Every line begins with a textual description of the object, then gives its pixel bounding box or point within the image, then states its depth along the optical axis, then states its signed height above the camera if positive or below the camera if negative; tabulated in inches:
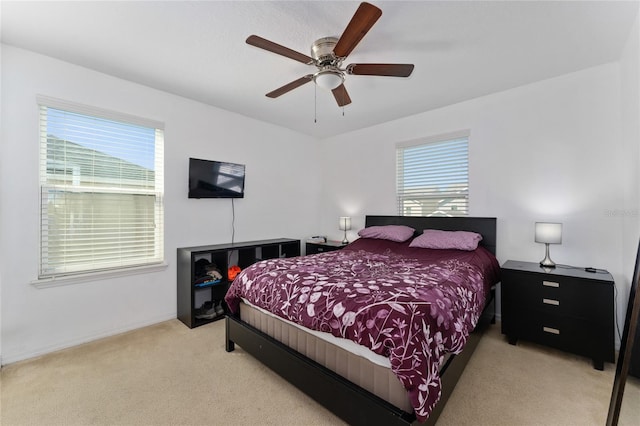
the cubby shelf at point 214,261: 119.6 -26.8
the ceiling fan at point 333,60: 66.7 +42.0
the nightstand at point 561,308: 85.6 -32.6
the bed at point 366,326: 53.4 -27.7
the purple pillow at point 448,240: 115.7 -12.7
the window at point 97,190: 98.3 +6.9
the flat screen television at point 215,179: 132.5 +15.3
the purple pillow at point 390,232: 138.5 -11.5
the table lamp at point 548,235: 101.3 -8.4
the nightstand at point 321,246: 166.8 -22.8
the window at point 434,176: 137.3 +18.7
